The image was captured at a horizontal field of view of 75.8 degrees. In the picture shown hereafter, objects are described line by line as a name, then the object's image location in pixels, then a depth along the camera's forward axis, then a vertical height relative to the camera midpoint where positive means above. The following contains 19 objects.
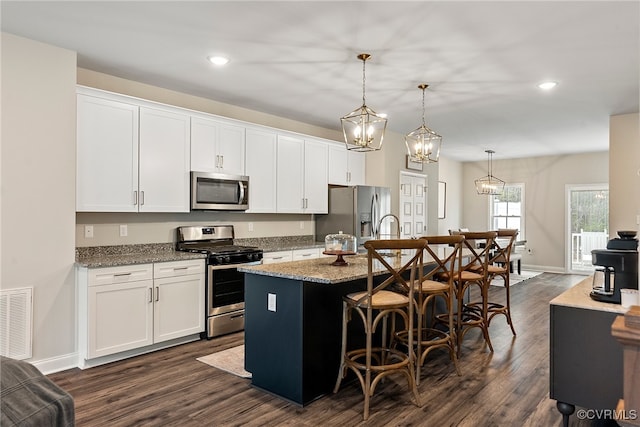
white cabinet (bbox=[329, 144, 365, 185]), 6.04 +0.73
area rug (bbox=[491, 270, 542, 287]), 7.75 -1.29
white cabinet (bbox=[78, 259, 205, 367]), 3.42 -0.84
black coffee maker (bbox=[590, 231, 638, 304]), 2.22 -0.29
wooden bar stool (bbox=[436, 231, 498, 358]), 3.70 -0.65
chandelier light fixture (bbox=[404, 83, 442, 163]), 4.11 +0.71
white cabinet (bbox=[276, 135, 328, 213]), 5.37 +0.52
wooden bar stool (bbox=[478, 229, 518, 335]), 4.20 -0.59
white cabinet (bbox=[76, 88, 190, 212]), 3.61 +0.55
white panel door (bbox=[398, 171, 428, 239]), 7.09 +0.17
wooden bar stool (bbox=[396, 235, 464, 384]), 3.08 -0.64
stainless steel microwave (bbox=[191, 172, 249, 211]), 4.42 +0.24
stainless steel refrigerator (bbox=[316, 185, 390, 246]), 5.77 +0.03
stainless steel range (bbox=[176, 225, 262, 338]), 4.23 -0.66
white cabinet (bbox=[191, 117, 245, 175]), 4.45 +0.75
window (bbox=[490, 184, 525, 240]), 9.96 +0.14
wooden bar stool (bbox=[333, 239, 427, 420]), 2.57 -0.61
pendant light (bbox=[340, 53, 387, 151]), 3.31 +0.69
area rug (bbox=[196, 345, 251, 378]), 3.34 -1.29
